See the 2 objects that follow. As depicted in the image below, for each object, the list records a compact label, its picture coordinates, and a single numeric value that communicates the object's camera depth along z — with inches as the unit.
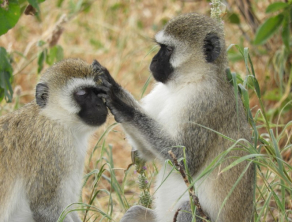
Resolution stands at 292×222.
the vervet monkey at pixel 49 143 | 302.4
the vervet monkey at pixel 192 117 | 306.5
